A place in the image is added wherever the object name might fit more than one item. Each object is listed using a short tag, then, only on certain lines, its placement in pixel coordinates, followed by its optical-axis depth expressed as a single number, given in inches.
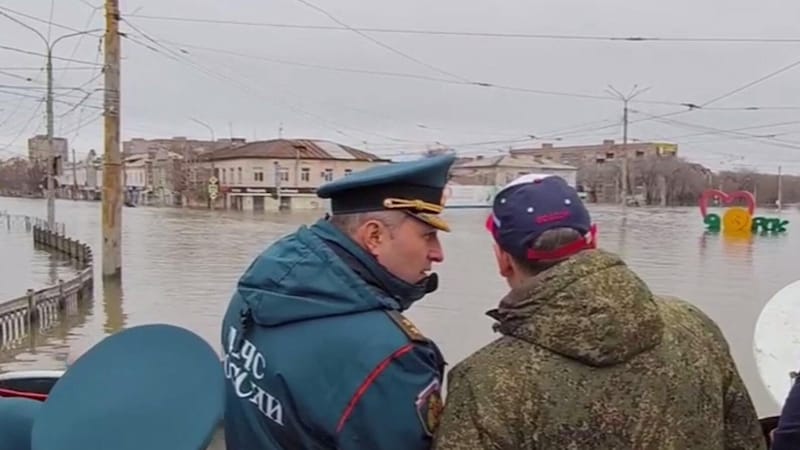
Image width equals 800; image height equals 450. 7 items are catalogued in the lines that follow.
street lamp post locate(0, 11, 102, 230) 1049.5
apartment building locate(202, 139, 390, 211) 2758.4
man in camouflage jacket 53.9
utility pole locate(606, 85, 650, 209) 2369.5
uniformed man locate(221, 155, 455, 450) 53.6
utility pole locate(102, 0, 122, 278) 661.3
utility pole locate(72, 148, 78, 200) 4008.4
